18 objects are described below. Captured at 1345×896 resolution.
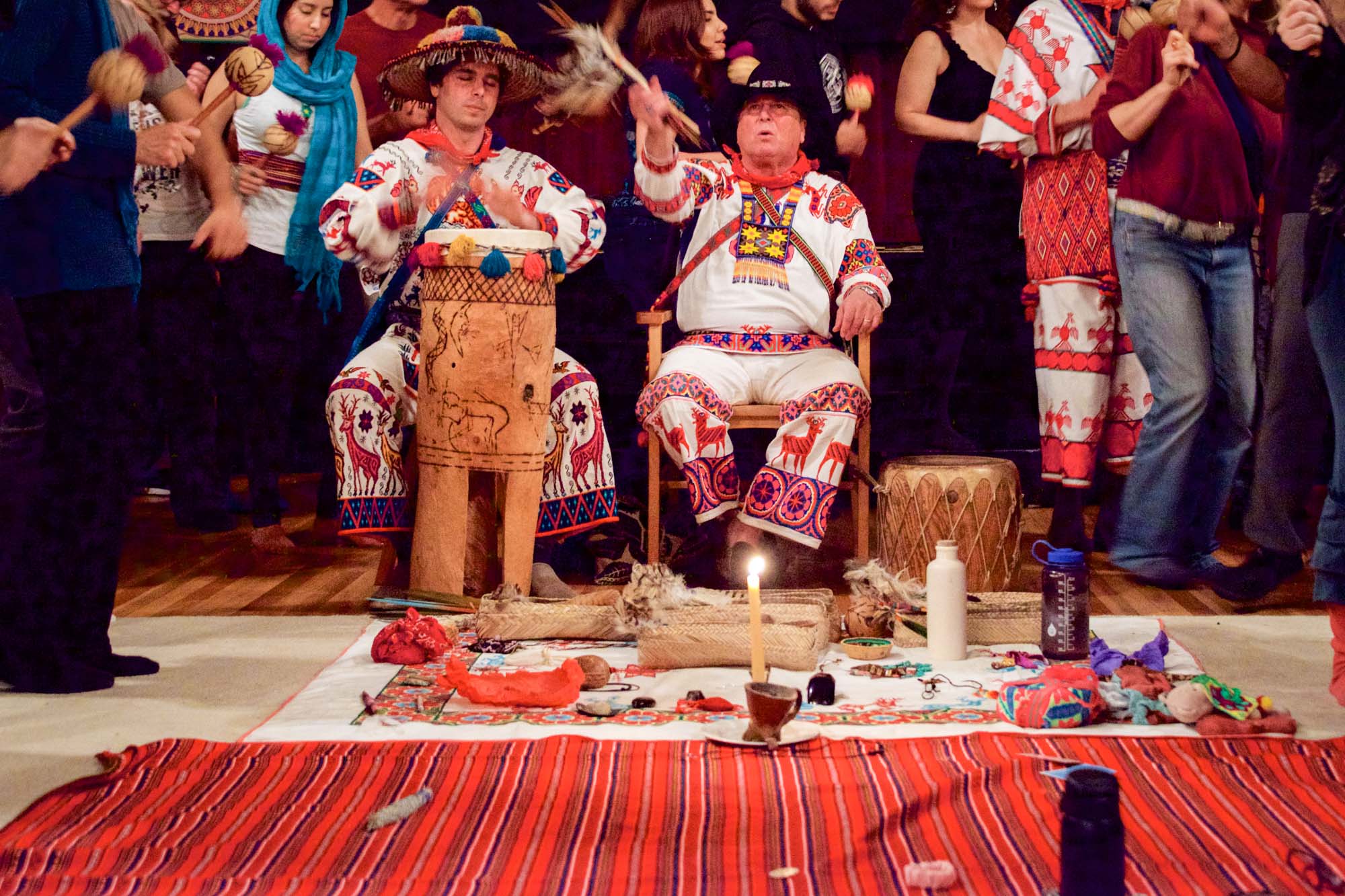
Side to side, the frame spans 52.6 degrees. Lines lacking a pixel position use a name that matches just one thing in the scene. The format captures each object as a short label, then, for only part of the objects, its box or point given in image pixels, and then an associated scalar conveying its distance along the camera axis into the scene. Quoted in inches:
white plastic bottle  128.6
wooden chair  167.2
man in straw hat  158.7
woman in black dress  195.2
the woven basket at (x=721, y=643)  124.7
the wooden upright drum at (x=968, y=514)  157.5
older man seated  162.2
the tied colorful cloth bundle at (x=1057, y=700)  104.0
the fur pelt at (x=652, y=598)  131.3
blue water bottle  124.0
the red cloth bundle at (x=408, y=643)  129.2
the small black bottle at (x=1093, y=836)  64.6
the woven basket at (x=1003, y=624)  134.4
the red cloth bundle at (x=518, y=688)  113.7
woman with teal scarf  189.5
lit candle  94.6
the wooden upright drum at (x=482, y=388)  151.2
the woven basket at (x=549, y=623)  138.3
